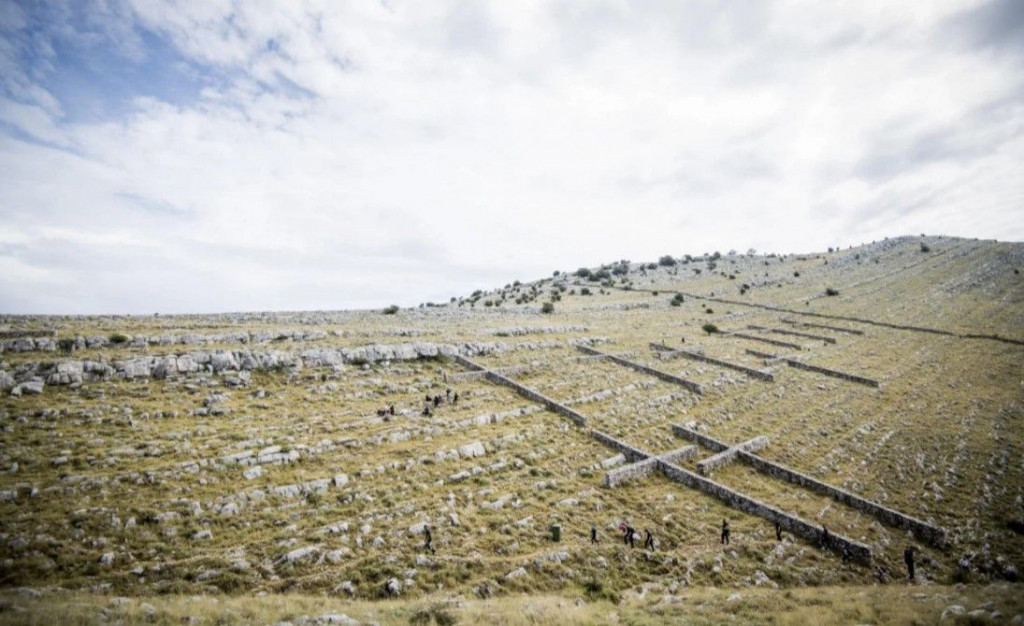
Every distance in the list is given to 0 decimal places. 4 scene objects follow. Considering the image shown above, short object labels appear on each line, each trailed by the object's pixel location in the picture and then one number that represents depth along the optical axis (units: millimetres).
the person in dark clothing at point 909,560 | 16797
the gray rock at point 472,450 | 23222
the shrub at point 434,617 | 11875
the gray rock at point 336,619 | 11094
